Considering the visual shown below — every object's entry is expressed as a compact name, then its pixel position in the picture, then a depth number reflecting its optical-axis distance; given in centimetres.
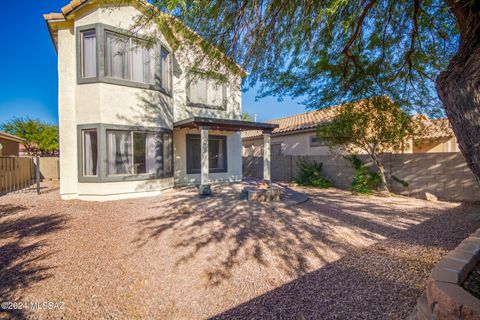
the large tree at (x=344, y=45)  280
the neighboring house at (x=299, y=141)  1441
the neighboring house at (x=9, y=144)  1508
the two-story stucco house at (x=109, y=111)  823
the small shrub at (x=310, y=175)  1181
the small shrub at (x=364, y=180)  970
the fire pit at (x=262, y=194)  802
